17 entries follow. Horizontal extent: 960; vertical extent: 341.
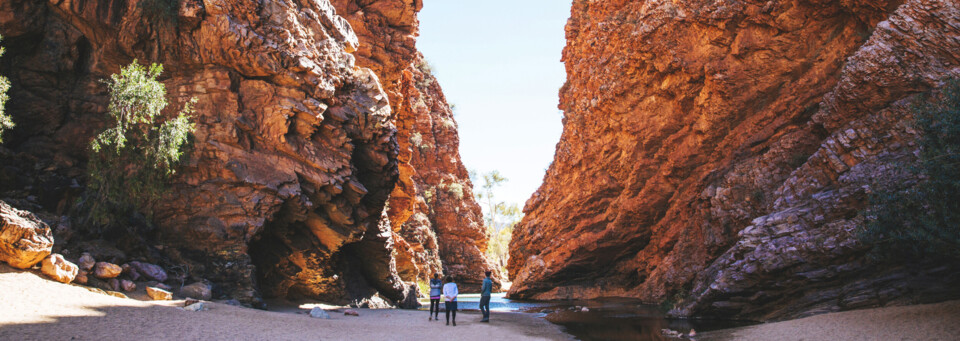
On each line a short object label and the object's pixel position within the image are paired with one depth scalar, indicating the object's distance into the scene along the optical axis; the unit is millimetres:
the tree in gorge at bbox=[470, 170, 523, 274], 67500
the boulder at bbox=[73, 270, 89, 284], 11414
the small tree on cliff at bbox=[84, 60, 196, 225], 14781
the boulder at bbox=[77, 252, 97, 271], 11842
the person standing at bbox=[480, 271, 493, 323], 14073
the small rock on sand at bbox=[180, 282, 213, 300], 13875
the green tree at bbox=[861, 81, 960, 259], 9016
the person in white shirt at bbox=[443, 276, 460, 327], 13594
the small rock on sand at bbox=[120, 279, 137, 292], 12375
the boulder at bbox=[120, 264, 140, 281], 13014
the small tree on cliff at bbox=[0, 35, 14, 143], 13078
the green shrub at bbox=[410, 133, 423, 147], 49350
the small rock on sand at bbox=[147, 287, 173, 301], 12398
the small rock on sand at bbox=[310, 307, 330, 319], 14365
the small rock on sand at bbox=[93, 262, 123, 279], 12141
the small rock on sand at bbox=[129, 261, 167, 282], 13758
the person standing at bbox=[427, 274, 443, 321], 14758
